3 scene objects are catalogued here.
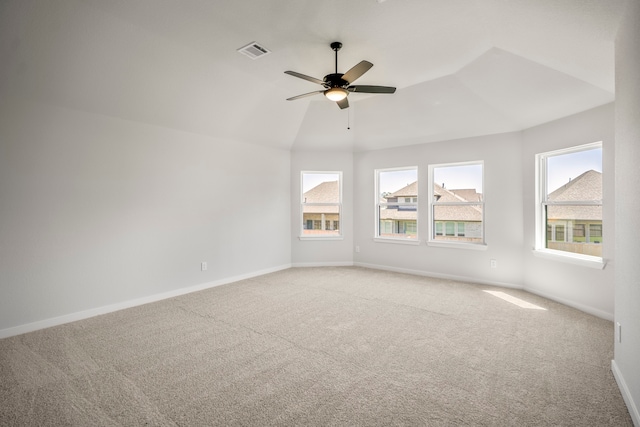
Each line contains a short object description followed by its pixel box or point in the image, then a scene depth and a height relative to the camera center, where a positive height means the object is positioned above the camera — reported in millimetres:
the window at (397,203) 5793 +168
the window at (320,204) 6363 +175
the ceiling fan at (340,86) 2885 +1275
